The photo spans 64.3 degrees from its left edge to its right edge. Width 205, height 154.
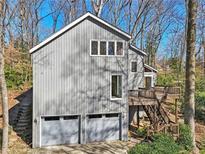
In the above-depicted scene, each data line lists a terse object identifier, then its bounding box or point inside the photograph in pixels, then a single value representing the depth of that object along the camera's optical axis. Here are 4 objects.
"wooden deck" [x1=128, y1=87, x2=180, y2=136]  12.09
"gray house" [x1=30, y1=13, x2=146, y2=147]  11.11
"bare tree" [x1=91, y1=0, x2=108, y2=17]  15.75
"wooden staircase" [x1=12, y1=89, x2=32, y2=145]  11.67
